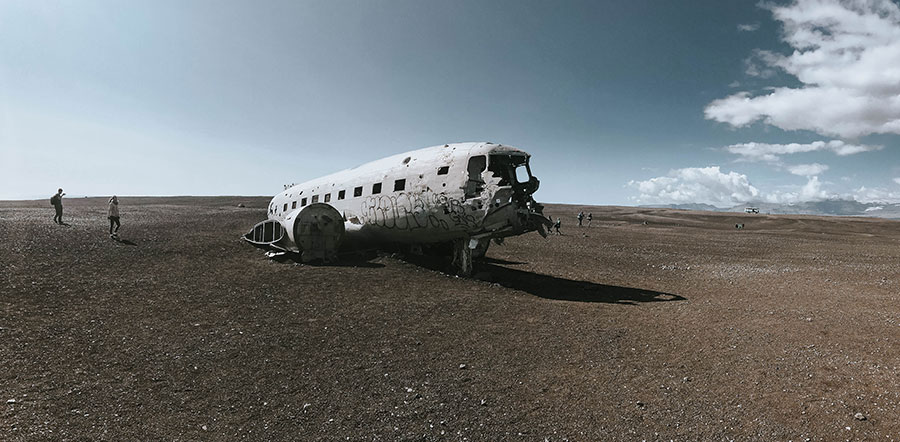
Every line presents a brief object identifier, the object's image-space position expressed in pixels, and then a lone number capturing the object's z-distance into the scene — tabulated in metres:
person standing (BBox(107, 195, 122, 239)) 21.17
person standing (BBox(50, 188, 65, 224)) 24.09
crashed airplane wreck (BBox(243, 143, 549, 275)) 15.47
